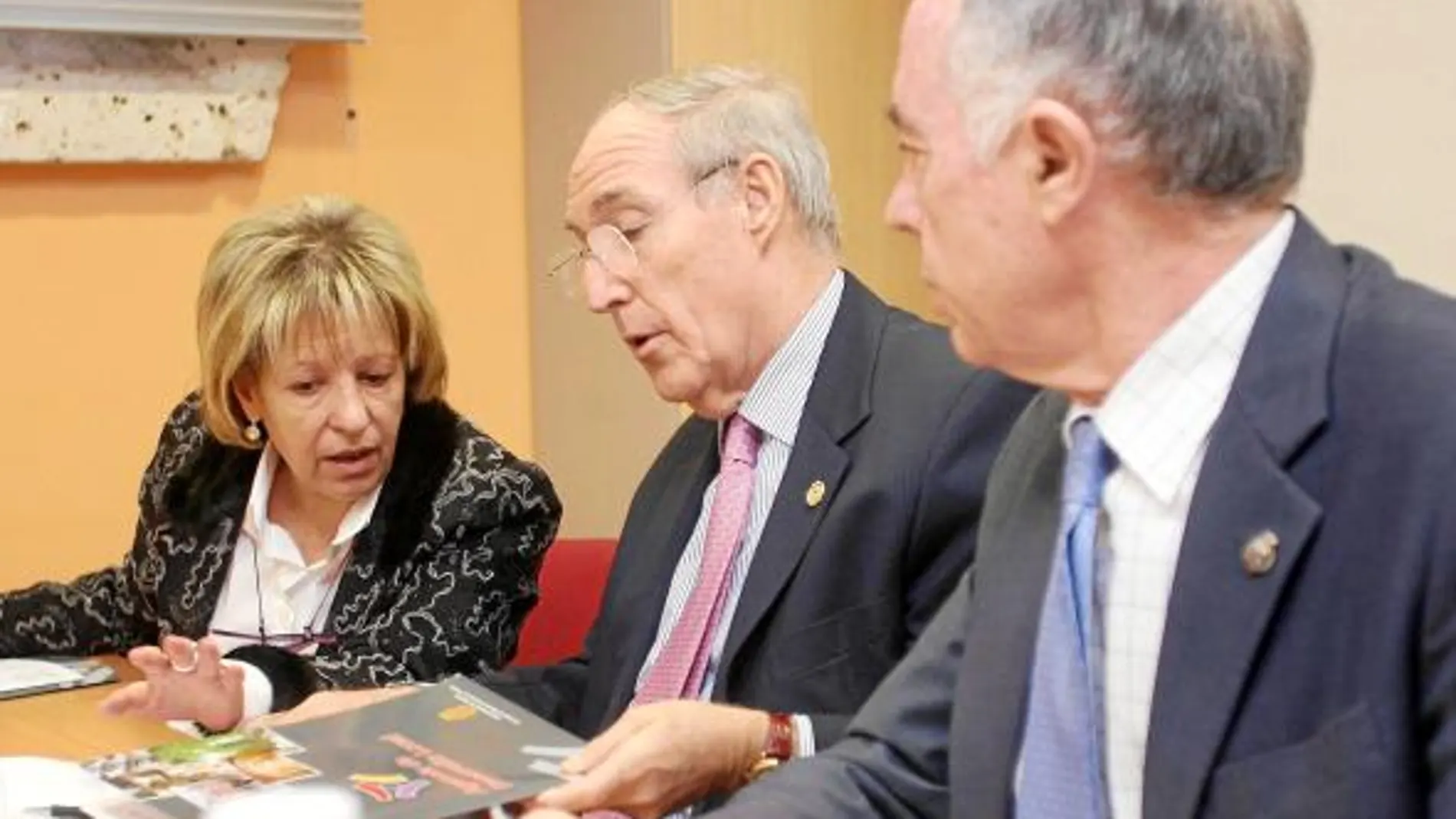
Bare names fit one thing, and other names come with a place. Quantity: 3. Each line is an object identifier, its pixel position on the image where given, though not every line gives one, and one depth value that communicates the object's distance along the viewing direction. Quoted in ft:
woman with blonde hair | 8.08
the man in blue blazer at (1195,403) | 3.71
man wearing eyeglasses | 6.17
